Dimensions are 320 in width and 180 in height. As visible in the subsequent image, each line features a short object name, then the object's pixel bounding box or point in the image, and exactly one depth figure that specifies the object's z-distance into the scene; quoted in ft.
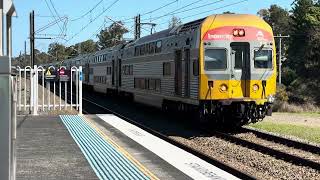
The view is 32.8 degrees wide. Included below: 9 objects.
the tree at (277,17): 335.26
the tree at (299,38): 225.97
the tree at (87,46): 423.84
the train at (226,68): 53.21
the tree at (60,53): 387.55
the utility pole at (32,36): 135.08
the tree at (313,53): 197.36
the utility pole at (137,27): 159.72
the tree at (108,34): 355.17
